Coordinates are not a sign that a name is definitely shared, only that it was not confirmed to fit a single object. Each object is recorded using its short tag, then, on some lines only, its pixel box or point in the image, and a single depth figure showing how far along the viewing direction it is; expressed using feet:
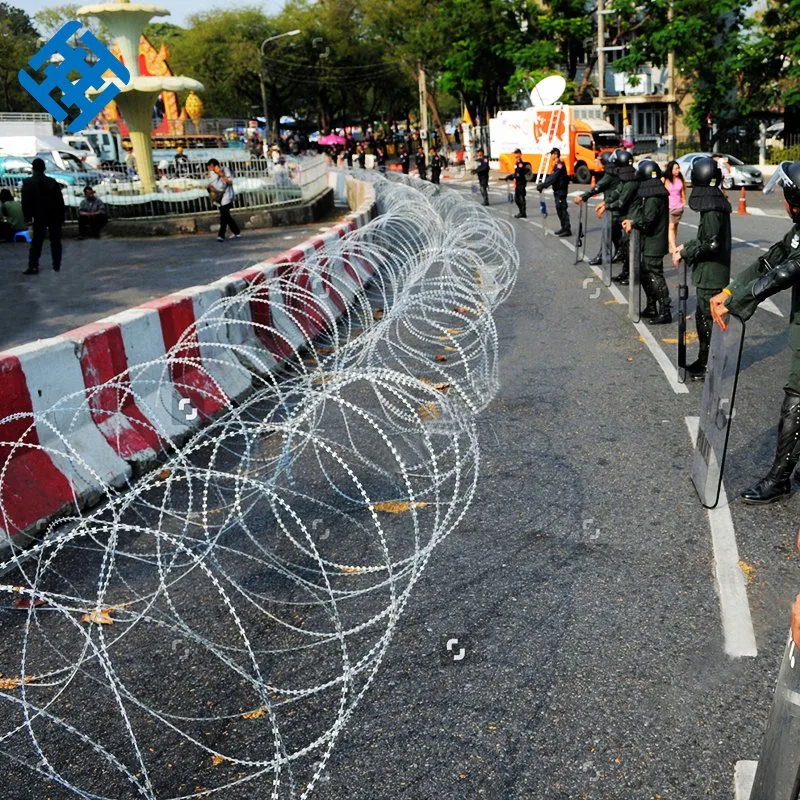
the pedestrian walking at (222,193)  72.49
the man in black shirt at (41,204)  54.03
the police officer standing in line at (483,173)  103.24
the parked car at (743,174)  112.88
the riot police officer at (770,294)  17.11
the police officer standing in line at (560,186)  64.85
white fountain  88.99
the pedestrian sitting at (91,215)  79.46
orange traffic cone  80.64
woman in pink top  44.37
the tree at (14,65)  248.26
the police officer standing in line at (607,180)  44.83
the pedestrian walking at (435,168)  129.54
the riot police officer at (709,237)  24.97
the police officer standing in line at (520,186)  80.23
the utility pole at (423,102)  212.43
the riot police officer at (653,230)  33.30
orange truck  133.08
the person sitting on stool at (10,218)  73.72
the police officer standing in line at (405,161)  171.22
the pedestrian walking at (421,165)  143.23
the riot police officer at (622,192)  40.86
